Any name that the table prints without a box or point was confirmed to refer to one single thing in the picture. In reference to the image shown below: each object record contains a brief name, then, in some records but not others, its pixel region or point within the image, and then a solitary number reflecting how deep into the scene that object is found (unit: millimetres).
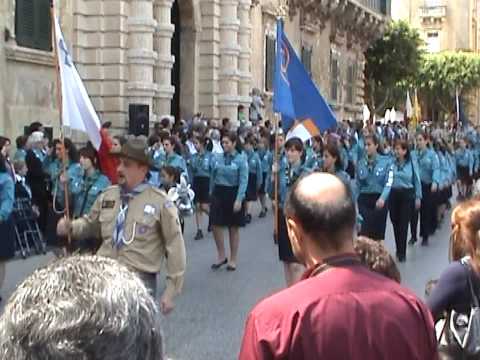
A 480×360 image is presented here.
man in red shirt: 3172
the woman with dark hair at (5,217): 10008
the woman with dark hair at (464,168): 22125
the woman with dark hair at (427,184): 16828
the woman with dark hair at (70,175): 10930
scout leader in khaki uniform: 6332
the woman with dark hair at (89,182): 10070
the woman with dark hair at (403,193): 14047
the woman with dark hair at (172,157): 14891
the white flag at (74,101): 8945
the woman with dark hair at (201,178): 17031
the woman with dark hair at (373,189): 13188
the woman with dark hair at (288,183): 10070
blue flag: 10984
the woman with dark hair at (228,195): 13289
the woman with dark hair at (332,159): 10734
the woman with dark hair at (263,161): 20172
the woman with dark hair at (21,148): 14664
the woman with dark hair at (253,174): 19172
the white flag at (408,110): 47200
